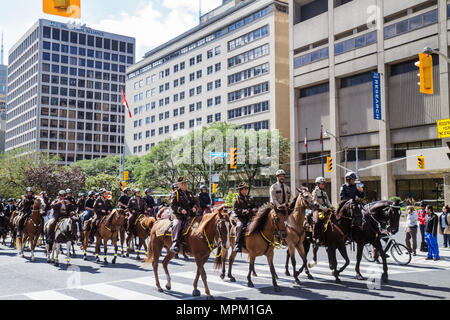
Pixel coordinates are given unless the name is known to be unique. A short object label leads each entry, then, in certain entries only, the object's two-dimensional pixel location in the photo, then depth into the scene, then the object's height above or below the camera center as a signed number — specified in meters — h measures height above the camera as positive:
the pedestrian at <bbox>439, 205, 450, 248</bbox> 21.30 -1.69
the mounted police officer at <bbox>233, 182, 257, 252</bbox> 12.23 -0.53
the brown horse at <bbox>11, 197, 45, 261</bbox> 18.77 -1.32
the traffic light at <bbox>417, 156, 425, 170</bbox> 38.81 +2.54
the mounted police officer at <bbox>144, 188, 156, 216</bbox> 21.66 -0.44
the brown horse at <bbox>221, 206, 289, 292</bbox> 11.70 -1.10
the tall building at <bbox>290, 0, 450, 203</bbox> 54.59 +14.43
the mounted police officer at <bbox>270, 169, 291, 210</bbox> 12.43 -0.02
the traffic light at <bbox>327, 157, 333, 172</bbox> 42.44 +2.58
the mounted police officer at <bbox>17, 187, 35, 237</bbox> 19.16 -0.63
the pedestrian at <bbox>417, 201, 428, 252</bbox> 19.80 -1.44
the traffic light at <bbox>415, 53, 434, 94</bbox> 18.42 +5.05
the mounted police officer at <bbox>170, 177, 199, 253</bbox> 11.13 -0.43
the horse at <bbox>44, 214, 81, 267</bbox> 16.42 -1.56
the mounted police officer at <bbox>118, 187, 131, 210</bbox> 19.82 -0.31
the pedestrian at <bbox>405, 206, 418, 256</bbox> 19.53 -1.63
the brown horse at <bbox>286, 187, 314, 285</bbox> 11.84 -0.87
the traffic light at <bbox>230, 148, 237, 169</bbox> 38.04 +3.10
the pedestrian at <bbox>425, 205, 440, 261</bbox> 17.73 -1.83
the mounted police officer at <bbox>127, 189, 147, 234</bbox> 19.27 -0.70
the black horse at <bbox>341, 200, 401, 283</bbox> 12.86 -0.99
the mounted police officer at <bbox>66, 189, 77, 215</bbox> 17.68 -0.45
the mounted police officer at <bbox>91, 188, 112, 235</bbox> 18.25 -0.70
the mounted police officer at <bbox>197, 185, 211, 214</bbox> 18.92 -0.32
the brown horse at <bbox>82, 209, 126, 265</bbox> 17.48 -1.41
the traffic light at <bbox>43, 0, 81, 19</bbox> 7.12 +3.04
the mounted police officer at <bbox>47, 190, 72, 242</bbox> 16.83 -0.80
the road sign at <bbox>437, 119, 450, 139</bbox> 22.48 +3.25
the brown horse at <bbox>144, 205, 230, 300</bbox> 10.38 -1.08
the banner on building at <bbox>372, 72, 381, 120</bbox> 56.38 +12.49
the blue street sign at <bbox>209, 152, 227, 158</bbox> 46.11 +3.96
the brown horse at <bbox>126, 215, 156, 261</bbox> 18.61 -1.54
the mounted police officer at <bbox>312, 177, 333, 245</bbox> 13.23 -0.63
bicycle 16.27 -2.33
